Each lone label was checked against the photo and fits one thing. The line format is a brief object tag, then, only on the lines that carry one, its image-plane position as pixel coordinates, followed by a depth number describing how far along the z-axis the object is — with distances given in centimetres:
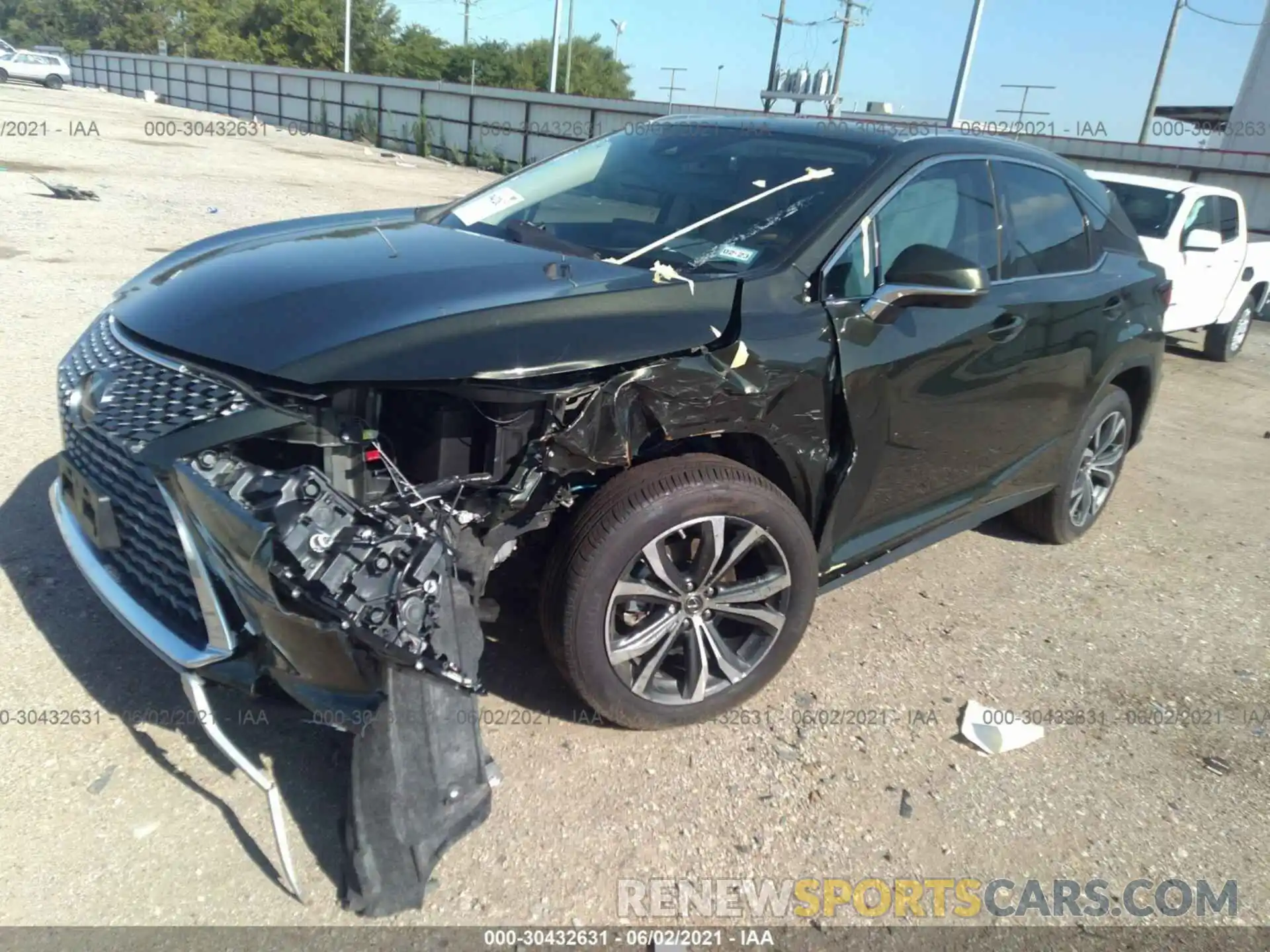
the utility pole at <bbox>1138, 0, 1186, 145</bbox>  3225
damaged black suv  217
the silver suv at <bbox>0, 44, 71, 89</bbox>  4088
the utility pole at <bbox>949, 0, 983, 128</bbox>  1838
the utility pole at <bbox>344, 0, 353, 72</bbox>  4197
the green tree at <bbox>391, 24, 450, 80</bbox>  6700
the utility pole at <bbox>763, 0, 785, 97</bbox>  4091
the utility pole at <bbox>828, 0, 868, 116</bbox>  3875
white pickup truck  855
